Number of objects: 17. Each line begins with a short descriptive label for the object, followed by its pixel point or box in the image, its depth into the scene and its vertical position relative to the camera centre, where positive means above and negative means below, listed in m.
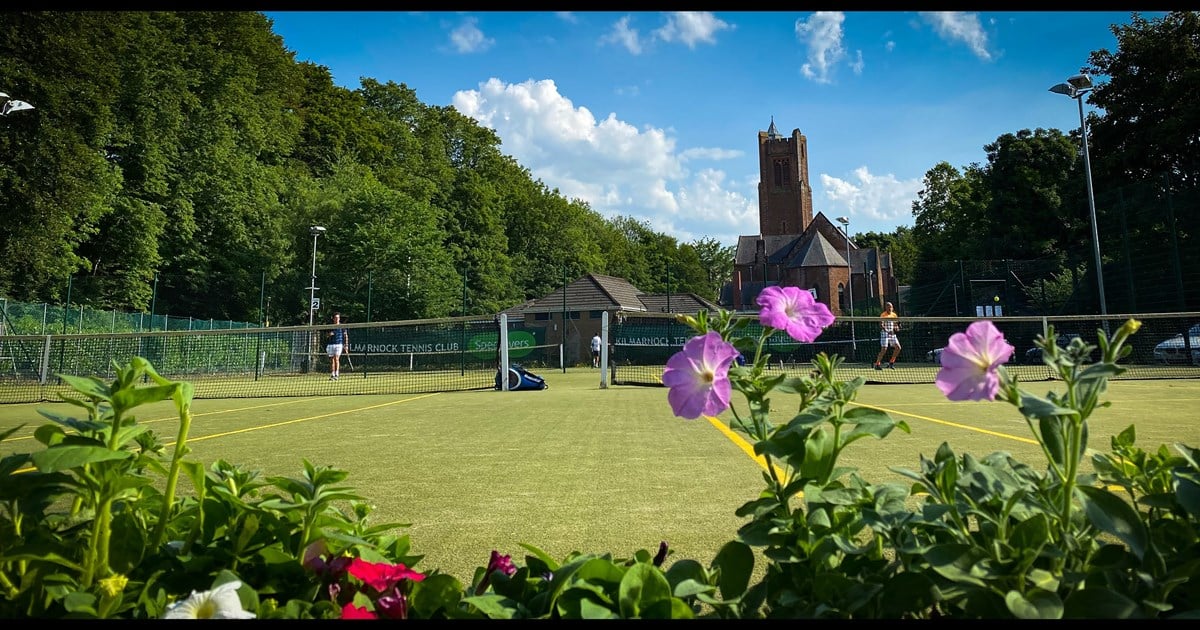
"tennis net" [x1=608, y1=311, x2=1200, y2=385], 17.09 +0.11
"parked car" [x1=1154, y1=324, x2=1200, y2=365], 18.89 -0.12
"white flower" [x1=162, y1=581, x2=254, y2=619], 0.79 -0.31
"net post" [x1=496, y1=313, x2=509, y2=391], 13.01 -0.08
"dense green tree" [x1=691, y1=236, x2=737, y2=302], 106.67 +15.18
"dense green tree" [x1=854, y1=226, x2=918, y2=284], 85.12 +14.68
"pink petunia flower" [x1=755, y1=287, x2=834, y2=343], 1.20 +0.08
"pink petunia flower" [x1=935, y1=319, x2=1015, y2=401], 0.92 -0.02
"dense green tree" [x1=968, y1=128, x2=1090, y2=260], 40.41 +9.74
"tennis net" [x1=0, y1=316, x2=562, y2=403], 16.36 -0.08
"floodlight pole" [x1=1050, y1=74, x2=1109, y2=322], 20.33 +8.37
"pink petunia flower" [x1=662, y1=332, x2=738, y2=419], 1.08 -0.03
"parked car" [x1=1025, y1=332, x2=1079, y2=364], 22.02 -0.28
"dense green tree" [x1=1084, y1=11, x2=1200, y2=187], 28.52 +11.59
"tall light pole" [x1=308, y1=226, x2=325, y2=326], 29.85 +3.48
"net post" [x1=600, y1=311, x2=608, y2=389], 12.95 -0.04
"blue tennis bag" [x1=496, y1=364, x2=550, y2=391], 13.45 -0.55
